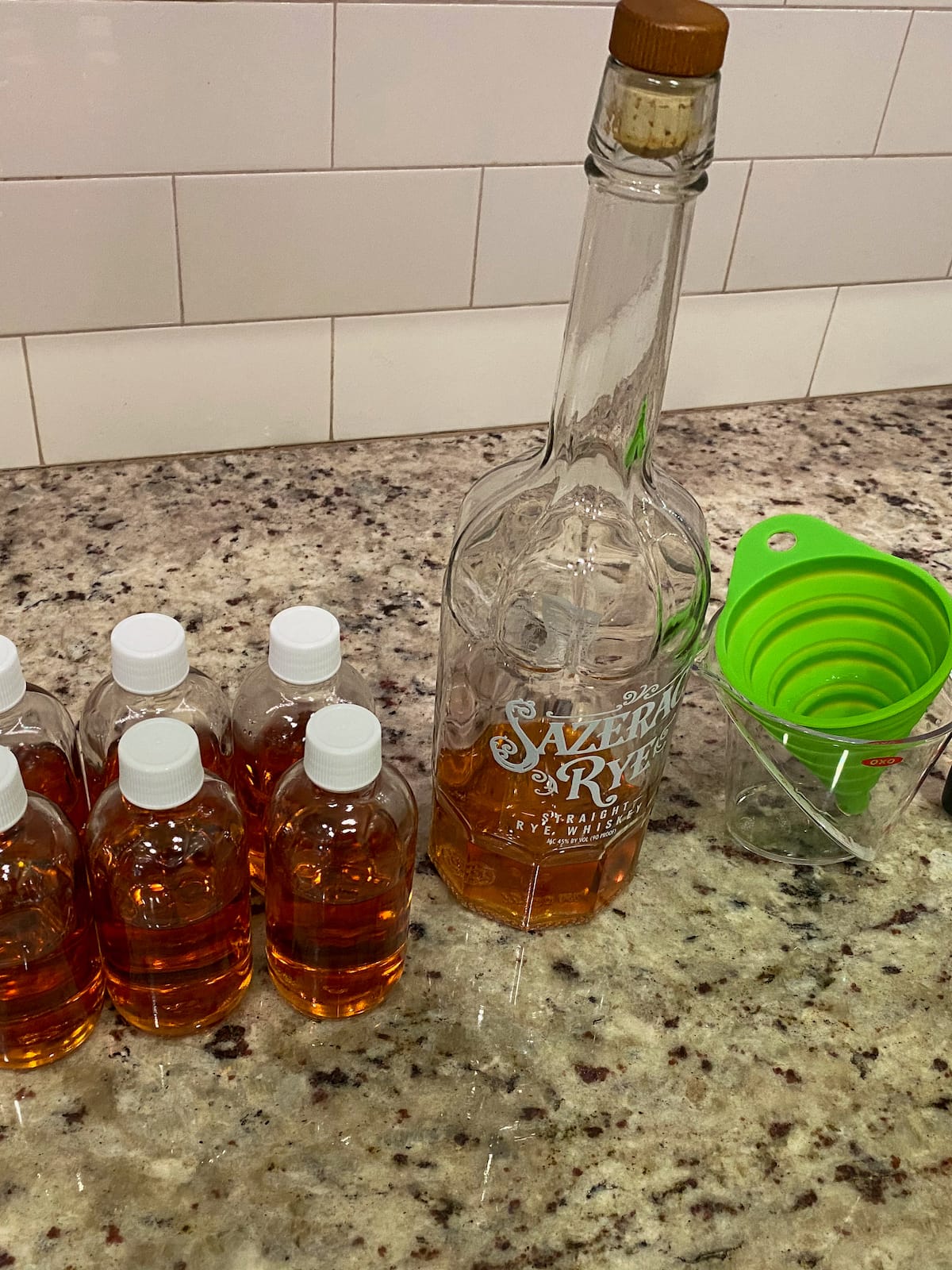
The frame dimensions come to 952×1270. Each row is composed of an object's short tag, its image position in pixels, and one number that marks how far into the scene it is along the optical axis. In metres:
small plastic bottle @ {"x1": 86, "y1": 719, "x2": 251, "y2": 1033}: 0.55
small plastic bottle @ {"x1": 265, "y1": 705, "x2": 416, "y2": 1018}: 0.57
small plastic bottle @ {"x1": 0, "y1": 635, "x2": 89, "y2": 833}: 0.61
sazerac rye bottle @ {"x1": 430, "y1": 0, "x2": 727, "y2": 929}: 0.56
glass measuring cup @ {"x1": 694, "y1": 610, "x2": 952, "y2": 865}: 0.67
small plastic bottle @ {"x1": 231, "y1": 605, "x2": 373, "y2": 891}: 0.65
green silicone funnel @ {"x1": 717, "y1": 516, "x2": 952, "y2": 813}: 0.69
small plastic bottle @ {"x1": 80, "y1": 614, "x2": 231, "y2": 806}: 0.63
